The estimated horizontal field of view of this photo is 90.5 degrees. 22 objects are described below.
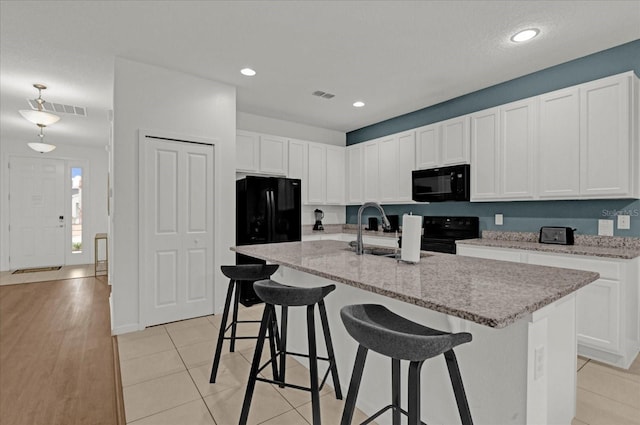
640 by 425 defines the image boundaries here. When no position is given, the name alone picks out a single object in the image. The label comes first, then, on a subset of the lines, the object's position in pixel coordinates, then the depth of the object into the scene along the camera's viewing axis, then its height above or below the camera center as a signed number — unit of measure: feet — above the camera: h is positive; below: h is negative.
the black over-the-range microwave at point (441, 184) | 12.05 +1.13
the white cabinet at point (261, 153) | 14.21 +2.72
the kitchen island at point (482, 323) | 3.67 -1.58
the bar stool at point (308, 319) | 5.05 -1.87
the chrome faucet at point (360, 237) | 6.55 -0.57
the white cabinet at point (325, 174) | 16.69 +2.05
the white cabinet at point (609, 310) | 7.80 -2.50
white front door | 20.88 -0.08
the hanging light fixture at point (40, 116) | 12.15 +3.71
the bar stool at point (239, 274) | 7.25 -1.47
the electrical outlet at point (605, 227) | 9.30 -0.44
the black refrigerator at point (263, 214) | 12.80 -0.11
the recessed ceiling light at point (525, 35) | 8.40 +4.82
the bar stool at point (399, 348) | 3.29 -1.54
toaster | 9.70 -0.70
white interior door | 10.57 -0.65
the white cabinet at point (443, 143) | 12.22 +2.82
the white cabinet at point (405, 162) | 14.37 +2.31
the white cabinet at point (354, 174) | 17.10 +2.09
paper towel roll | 5.61 -0.57
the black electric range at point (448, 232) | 12.18 -0.83
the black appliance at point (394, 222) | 15.99 -0.52
